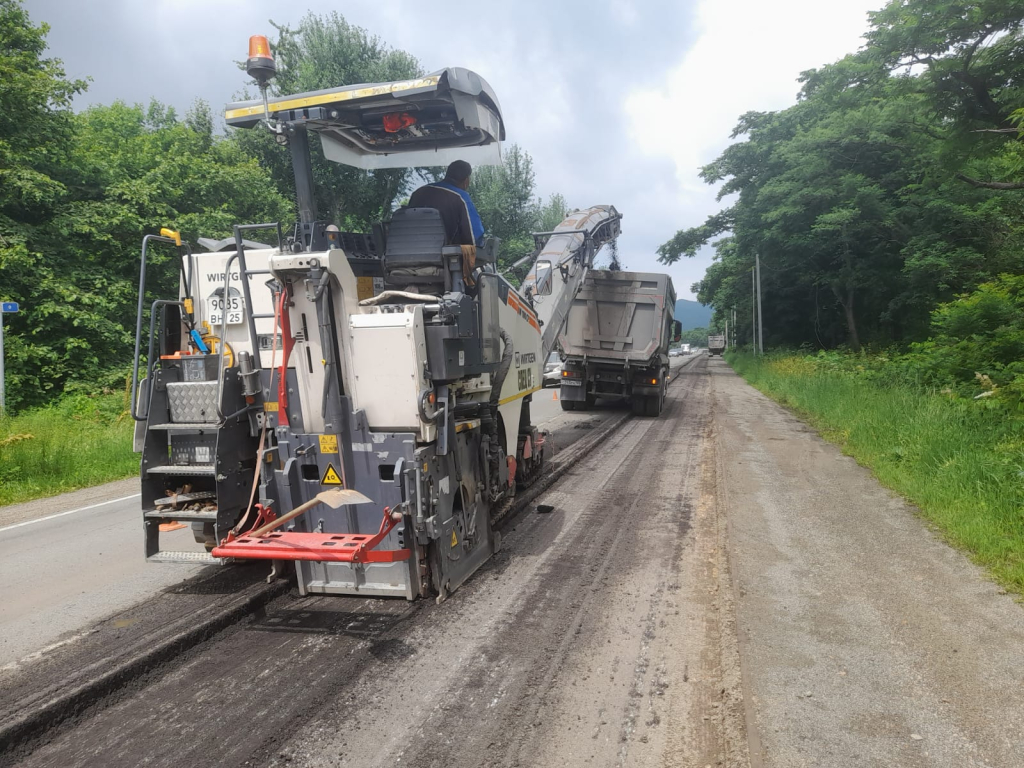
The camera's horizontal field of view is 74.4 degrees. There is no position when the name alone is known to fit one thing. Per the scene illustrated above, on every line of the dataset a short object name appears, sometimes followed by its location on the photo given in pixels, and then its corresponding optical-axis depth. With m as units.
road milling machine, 4.48
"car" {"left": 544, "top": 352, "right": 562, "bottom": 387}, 18.27
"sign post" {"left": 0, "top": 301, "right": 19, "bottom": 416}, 10.34
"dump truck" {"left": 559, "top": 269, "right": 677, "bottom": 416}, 14.81
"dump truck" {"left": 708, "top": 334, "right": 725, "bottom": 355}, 69.50
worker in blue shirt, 5.47
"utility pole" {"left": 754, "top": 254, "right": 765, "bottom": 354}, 29.87
